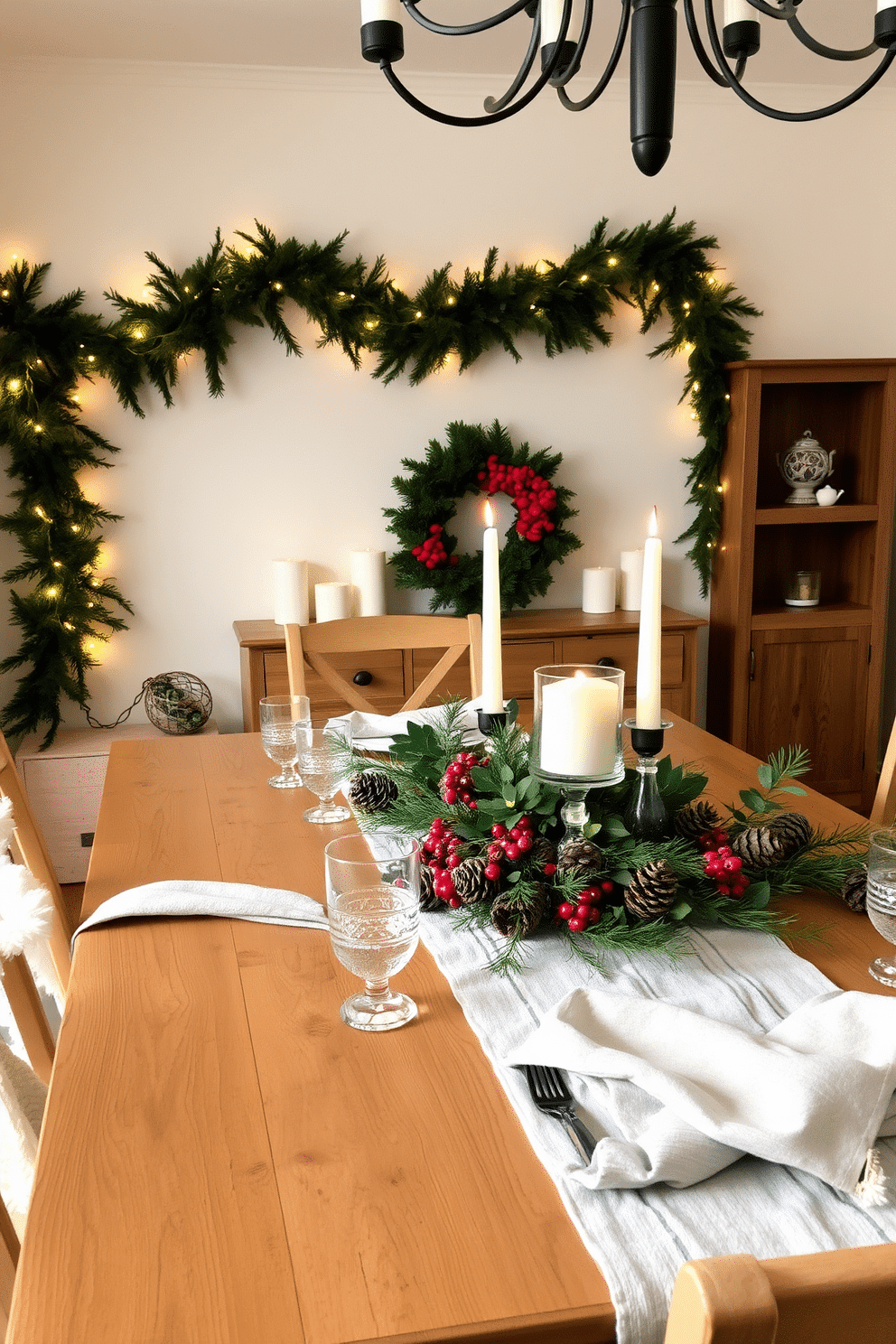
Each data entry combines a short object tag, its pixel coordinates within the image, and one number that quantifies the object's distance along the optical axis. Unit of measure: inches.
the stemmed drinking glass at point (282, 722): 63.8
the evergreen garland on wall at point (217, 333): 126.6
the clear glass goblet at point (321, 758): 57.4
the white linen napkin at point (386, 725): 69.0
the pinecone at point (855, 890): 46.3
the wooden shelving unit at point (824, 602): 138.0
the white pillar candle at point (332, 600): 132.7
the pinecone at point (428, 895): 46.9
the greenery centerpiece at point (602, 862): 42.5
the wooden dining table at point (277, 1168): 24.8
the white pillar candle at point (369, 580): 135.5
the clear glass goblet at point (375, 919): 37.3
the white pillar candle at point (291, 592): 130.9
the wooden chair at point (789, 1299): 15.6
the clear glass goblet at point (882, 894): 39.6
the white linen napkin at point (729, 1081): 28.6
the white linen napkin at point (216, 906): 46.3
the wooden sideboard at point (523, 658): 124.4
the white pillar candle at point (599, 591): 139.5
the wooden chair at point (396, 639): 88.5
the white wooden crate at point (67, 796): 122.7
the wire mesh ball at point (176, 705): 129.0
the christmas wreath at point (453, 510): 136.4
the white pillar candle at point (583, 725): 41.9
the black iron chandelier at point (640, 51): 45.5
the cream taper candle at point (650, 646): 42.7
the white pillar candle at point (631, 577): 142.3
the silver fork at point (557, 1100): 30.4
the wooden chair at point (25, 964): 50.7
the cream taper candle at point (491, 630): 50.4
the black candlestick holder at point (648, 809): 44.4
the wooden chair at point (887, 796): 67.0
